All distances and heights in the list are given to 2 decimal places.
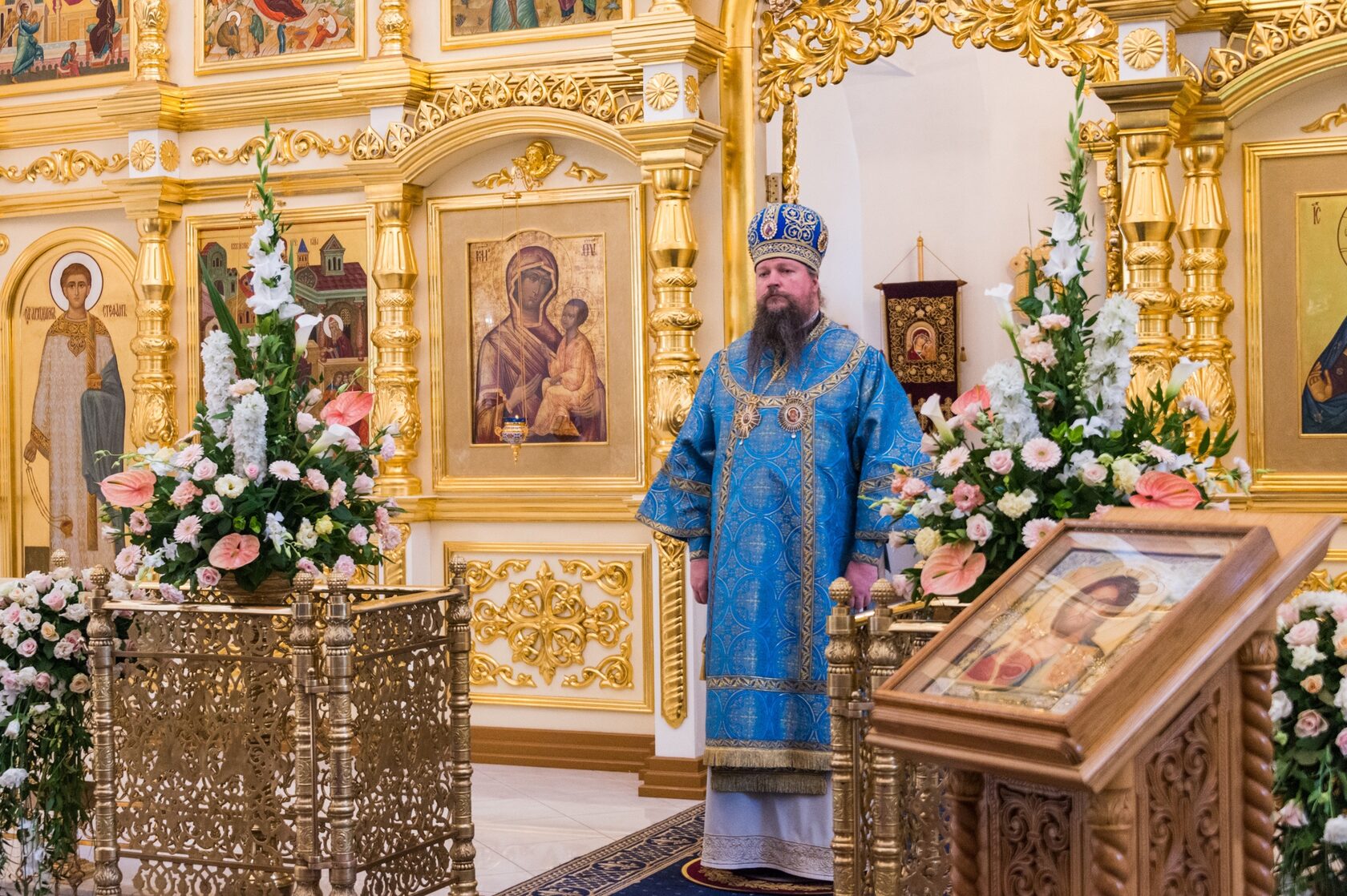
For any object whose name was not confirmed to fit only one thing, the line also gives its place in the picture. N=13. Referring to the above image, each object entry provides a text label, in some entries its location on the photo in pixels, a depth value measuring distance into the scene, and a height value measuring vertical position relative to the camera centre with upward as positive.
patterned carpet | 5.19 -1.45
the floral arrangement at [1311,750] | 3.61 -0.73
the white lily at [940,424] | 3.73 +0.01
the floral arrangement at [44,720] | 4.91 -0.83
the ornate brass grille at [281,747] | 4.44 -0.87
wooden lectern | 2.18 -0.39
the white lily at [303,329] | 4.80 +0.33
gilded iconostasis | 6.17 +0.87
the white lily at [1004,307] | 3.57 +0.27
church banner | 11.19 +0.61
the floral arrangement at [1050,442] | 3.58 -0.04
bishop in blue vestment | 5.25 -0.34
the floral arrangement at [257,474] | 4.72 -0.10
